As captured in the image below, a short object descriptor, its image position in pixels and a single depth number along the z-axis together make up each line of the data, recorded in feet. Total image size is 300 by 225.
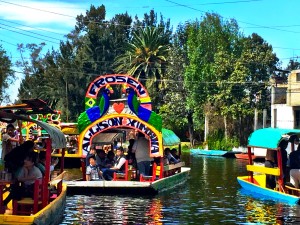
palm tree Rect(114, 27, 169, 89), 229.04
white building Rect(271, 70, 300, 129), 160.56
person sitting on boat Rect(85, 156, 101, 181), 75.36
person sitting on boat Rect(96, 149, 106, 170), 77.56
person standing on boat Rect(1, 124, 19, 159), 64.31
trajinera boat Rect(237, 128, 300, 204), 69.59
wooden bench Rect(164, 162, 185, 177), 83.56
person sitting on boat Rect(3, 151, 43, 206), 48.96
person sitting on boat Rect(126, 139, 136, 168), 80.69
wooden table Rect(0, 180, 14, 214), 46.56
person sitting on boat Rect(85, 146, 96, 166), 75.25
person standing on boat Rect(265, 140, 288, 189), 73.00
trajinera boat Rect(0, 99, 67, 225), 43.56
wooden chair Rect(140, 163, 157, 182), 76.74
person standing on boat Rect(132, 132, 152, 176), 77.97
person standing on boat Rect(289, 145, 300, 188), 69.56
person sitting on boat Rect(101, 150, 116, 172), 78.88
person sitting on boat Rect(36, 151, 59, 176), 57.77
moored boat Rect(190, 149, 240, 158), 166.38
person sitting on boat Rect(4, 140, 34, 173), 49.67
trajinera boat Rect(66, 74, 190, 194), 73.15
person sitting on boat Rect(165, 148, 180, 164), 88.12
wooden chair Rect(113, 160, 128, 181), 75.61
